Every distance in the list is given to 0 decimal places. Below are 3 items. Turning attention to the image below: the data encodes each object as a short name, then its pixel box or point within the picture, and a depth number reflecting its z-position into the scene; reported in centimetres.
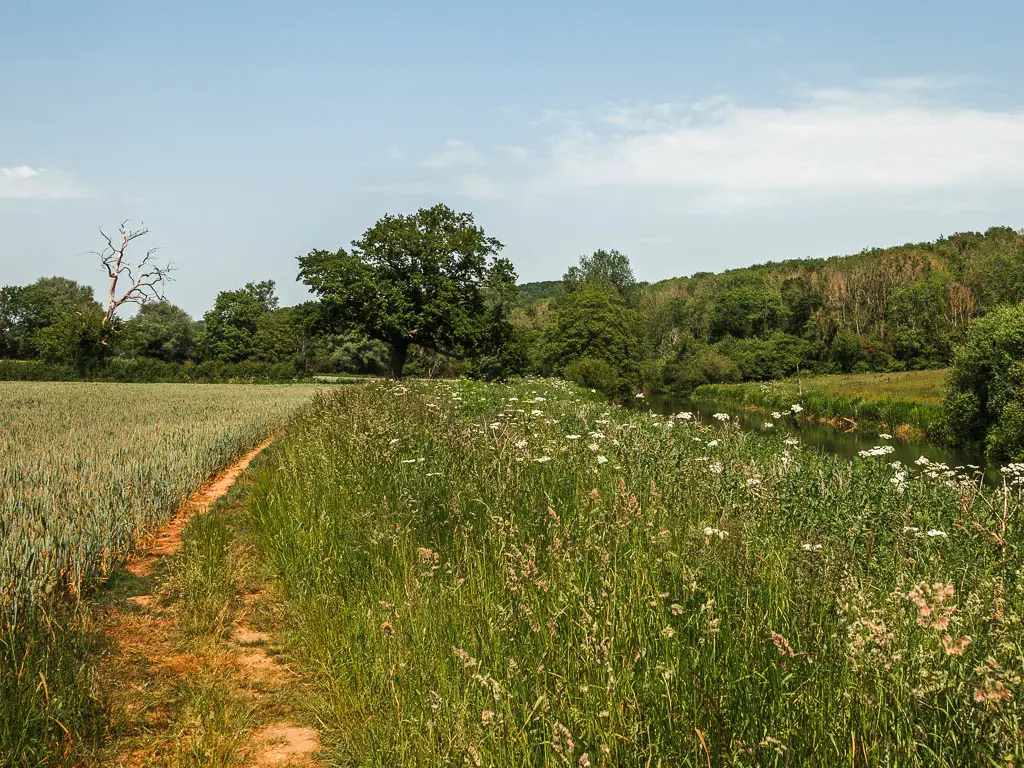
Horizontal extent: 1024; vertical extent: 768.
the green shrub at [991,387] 2441
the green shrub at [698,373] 7475
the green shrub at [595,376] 5553
